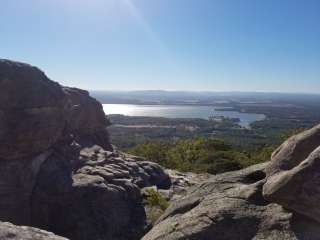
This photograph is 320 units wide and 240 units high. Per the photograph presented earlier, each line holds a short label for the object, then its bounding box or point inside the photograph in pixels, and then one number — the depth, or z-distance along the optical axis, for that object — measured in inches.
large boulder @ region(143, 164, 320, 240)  266.2
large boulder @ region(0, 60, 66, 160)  722.9
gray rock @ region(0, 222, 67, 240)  271.1
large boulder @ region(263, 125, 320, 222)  253.0
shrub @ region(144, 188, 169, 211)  671.4
